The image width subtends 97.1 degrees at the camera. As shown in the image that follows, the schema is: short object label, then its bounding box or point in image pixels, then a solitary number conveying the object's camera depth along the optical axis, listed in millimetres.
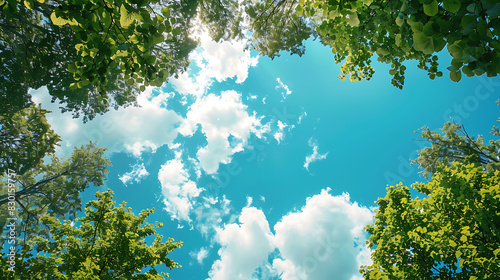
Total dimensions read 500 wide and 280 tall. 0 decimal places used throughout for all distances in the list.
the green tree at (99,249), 6253
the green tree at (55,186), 11664
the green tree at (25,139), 10078
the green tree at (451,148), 13117
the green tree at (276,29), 8102
